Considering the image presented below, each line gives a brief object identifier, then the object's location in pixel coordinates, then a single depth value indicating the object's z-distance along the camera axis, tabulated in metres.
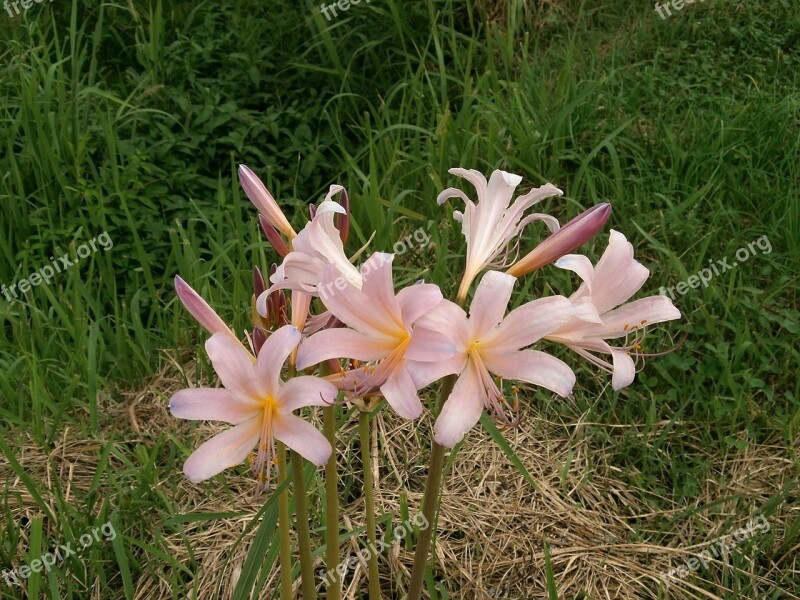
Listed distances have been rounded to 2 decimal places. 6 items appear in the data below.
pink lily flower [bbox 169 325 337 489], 0.46
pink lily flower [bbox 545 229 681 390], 0.49
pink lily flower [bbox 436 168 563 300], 0.52
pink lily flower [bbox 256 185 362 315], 0.48
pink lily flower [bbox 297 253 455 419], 0.44
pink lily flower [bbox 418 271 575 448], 0.45
